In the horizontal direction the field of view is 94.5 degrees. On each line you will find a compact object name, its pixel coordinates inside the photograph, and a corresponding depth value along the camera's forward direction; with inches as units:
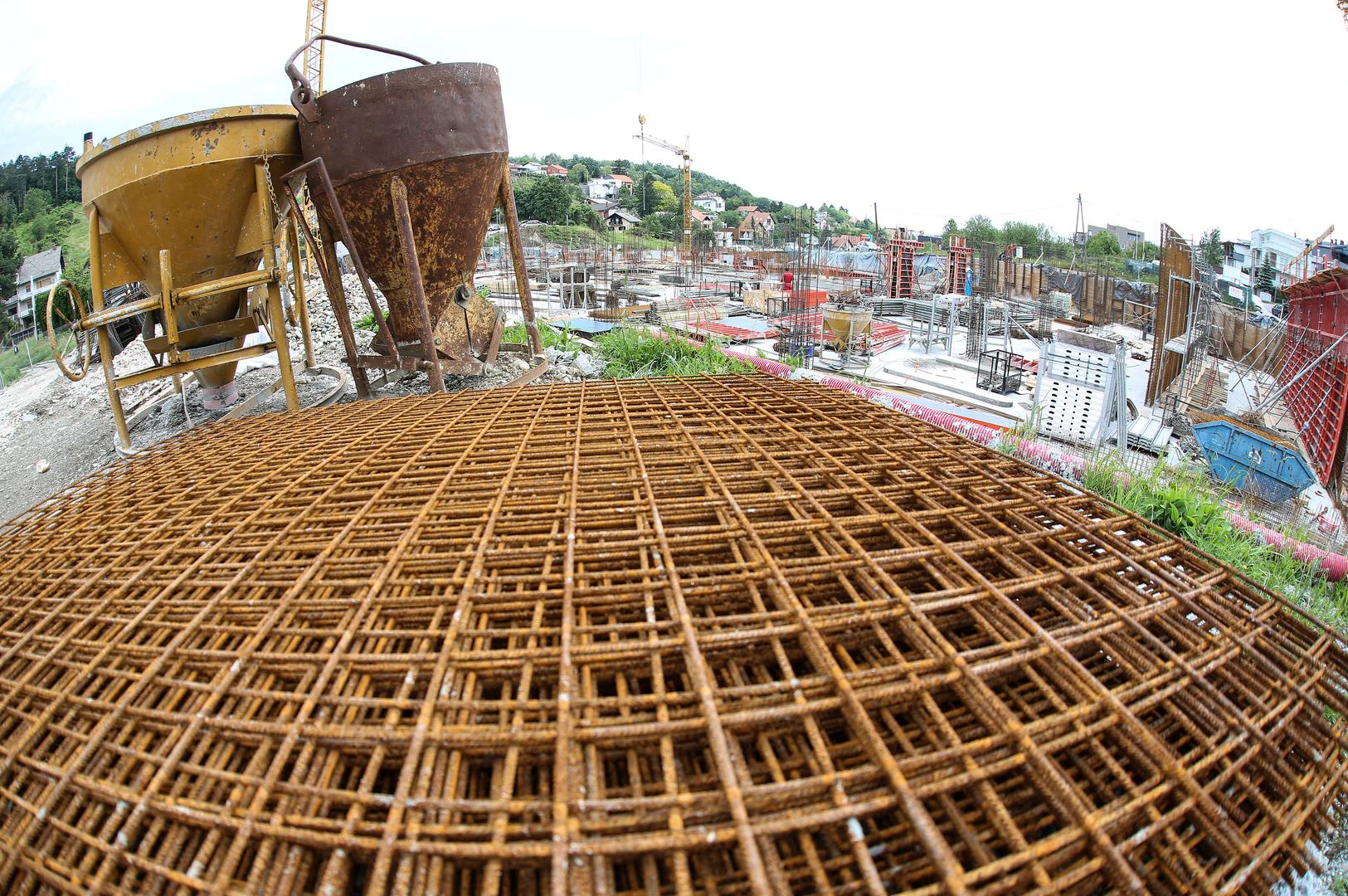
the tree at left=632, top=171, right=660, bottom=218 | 2761.3
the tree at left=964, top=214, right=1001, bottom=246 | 1898.6
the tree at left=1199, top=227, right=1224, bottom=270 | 1196.1
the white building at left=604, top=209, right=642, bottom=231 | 2446.6
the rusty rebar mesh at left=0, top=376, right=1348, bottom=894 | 49.1
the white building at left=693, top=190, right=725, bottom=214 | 3706.0
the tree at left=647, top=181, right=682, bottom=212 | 2920.8
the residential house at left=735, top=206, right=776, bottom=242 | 2412.9
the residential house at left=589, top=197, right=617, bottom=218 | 2551.7
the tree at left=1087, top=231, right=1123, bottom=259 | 1606.4
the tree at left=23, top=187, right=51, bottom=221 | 1648.6
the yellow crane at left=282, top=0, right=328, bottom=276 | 1103.8
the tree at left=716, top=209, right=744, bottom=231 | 3034.0
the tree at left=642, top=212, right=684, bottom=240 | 2320.4
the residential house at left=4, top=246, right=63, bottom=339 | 1027.3
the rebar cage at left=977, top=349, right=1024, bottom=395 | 504.4
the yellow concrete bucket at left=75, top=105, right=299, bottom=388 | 181.2
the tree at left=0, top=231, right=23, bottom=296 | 1182.3
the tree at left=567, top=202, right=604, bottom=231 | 1927.9
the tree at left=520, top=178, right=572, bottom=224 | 1920.5
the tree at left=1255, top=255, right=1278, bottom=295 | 791.7
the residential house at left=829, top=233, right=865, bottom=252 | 2209.9
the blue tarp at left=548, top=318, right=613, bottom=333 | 562.5
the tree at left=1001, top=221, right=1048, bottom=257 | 1857.8
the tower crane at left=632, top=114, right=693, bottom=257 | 2044.9
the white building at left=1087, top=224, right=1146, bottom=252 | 1590.8
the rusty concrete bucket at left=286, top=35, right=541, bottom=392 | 193.6
